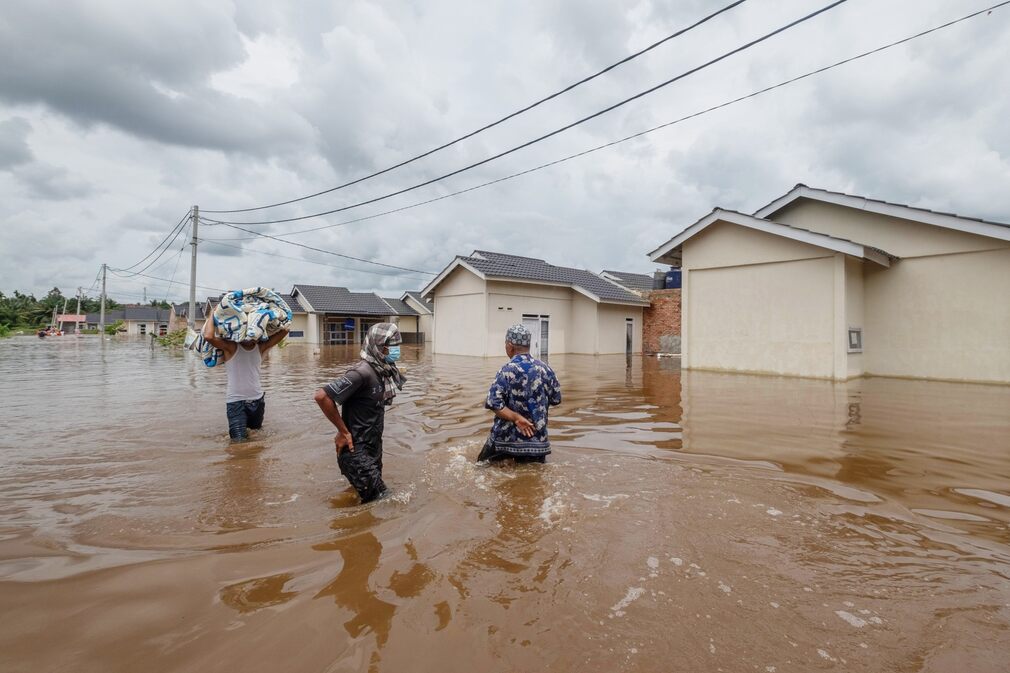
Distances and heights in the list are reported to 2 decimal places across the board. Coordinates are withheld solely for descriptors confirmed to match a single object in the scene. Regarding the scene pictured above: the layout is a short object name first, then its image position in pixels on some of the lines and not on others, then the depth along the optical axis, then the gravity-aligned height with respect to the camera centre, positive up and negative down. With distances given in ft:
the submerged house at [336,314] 113.60 +7.63
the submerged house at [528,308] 64.28 +5.97
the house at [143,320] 187.62 +9.06
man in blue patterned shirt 14.29 -1.57
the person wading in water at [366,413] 11.53 -1.57
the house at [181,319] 139.94 +7.55
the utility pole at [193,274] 67.77 +10.12
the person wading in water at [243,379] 17.53 -1.25
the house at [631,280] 117.74 +18.01
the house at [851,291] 34.35 +4.94
